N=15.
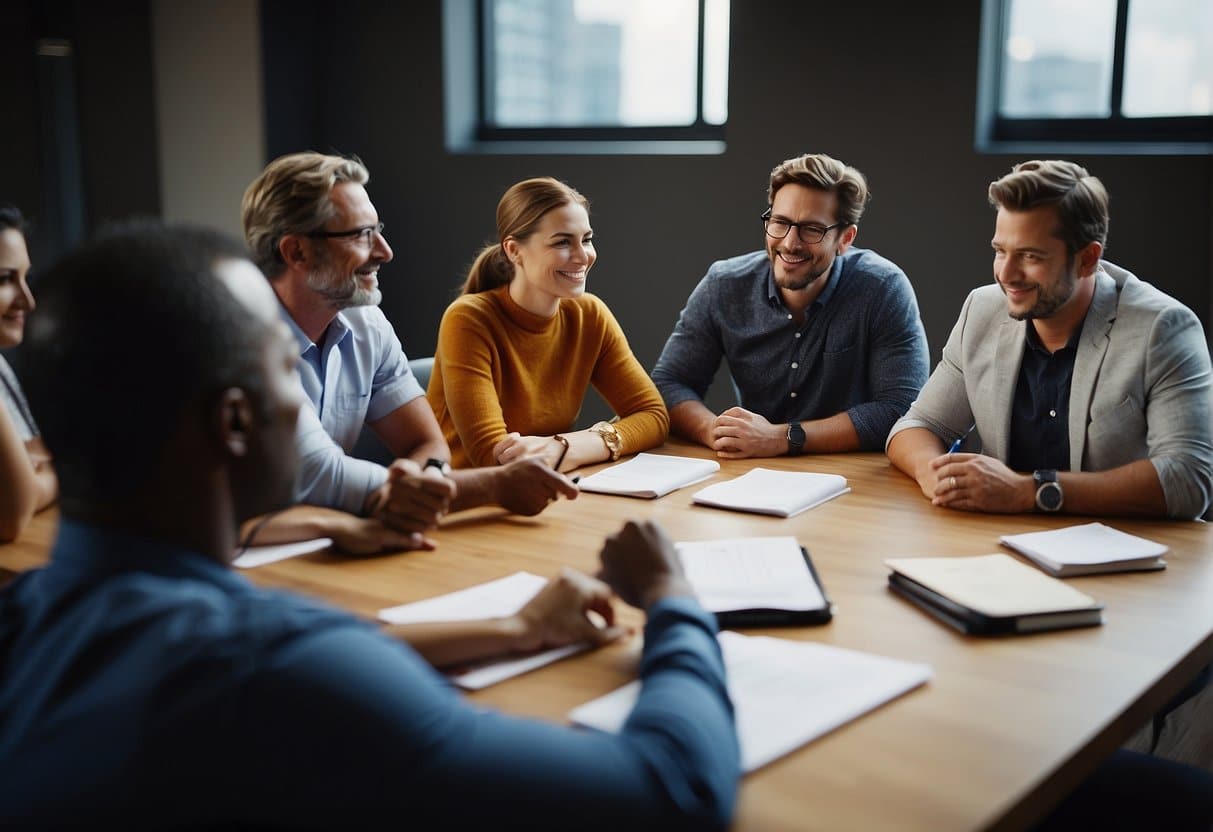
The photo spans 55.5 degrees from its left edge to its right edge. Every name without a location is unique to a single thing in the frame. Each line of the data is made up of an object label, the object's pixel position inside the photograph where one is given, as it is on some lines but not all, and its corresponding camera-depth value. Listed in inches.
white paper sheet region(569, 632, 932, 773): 44.3
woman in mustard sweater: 100.7
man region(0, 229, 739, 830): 29.6
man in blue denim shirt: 112.1
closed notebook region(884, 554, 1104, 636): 57.0
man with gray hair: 76.7
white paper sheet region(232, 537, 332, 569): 67.6
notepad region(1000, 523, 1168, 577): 67.3
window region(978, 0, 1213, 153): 135.0
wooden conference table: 41.1
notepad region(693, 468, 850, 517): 80.6
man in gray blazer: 80.3
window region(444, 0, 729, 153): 169.8
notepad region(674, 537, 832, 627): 56.8
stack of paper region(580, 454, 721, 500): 85.4
